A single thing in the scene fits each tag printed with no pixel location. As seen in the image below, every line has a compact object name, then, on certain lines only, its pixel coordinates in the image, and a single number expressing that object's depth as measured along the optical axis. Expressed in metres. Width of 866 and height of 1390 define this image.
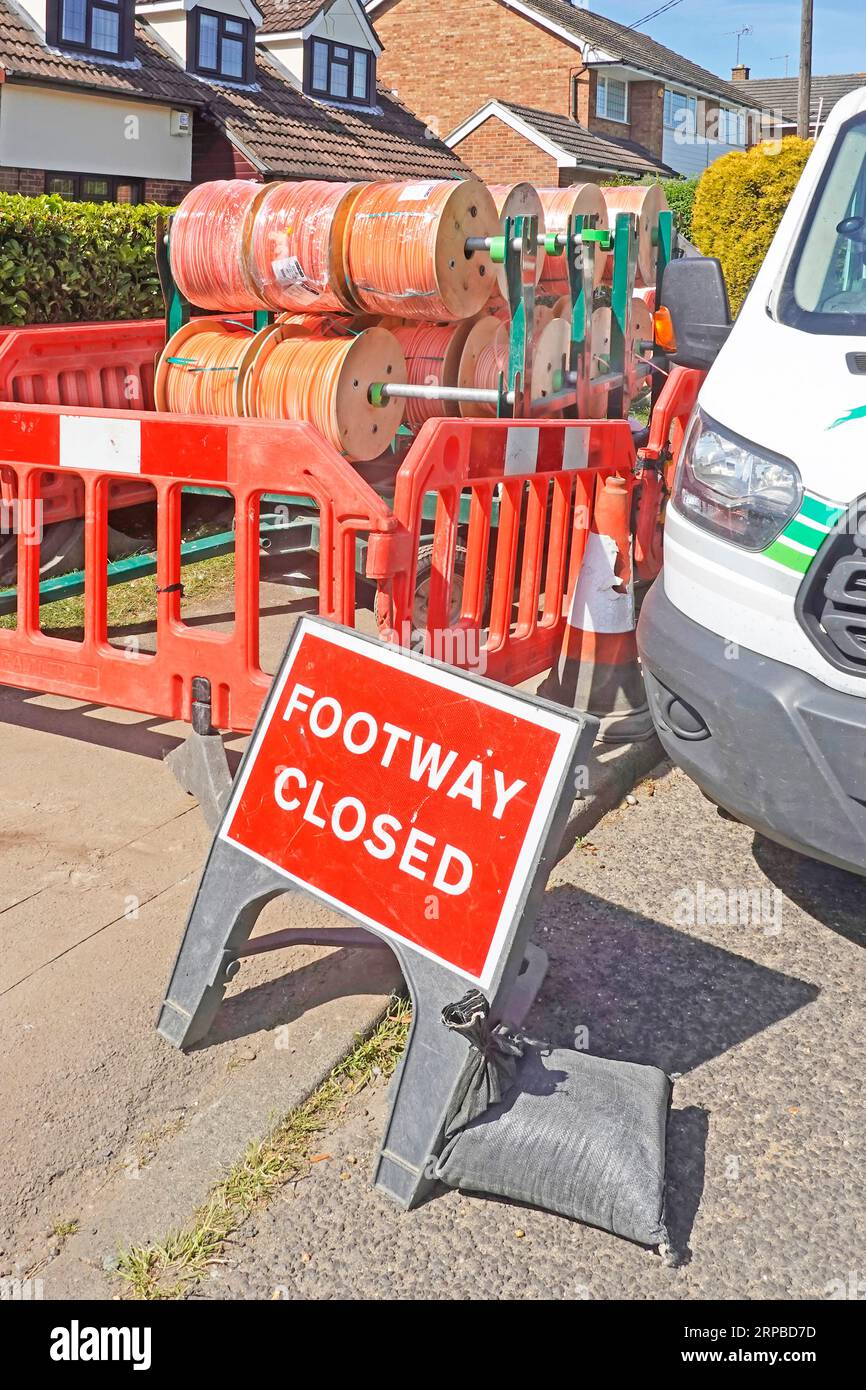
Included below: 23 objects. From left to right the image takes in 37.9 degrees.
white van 3.13
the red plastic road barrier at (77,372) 5.83
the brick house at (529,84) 36.38
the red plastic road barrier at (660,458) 5.80
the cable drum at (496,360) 6.58
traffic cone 5.07
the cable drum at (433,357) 6.55
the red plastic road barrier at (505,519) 4.12
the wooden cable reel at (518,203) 6.65
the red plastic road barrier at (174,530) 3.91
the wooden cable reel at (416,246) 5.79
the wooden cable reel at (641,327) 8.75
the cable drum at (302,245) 5.99
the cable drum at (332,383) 5.65
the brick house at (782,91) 53.34
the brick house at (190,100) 21.22
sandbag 2.62
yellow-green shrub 19.56
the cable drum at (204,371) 6.01
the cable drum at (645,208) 9.48
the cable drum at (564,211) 7.86
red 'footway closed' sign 2.78
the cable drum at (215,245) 6.30
